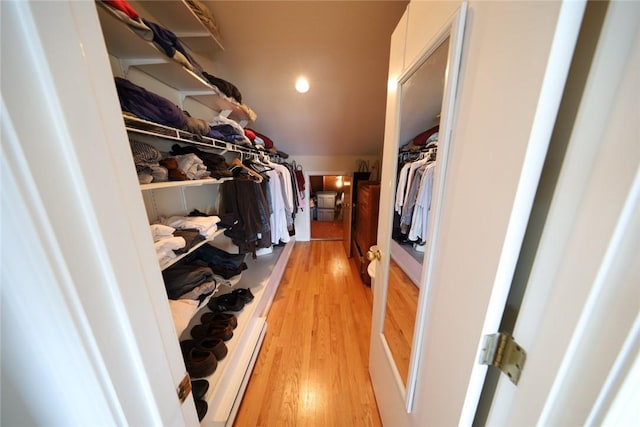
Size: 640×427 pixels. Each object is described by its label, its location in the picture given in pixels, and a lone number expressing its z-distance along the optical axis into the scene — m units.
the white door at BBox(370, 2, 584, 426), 0.34
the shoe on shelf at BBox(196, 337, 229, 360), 1.18
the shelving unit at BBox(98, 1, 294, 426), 0.89
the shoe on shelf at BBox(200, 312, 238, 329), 1.40
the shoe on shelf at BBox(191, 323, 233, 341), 1.29
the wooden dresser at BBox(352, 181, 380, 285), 2.24
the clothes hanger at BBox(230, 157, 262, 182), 1.75
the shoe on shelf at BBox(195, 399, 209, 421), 0.94
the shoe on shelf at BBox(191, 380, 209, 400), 0.98
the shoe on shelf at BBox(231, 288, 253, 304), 1.68
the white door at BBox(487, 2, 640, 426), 0.27
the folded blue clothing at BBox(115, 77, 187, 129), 0.80
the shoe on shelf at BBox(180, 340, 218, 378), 1.06
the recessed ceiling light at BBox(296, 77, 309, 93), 2.04
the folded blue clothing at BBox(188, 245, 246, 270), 1.52
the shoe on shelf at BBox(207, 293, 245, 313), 1.56
